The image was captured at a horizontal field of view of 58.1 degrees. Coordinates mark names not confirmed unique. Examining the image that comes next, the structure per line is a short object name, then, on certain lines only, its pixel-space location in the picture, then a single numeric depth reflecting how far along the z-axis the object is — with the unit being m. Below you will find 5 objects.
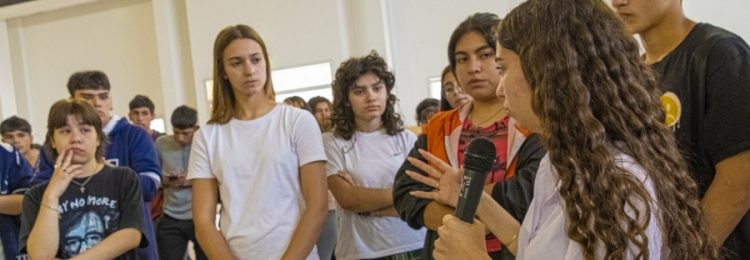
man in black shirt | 1.39
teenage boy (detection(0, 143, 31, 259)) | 3.21
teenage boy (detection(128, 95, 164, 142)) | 5.57
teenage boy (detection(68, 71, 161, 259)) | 2.88
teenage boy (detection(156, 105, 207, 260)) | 4.13
